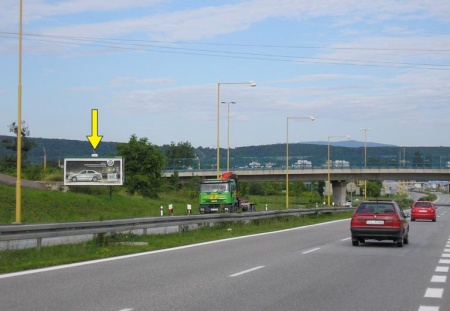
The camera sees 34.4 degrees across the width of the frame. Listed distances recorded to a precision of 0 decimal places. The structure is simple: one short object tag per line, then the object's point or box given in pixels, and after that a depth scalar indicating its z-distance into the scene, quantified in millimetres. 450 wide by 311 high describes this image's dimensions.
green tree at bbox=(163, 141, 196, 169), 101875
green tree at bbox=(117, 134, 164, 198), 78688
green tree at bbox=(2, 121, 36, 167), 81025
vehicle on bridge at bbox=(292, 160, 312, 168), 92875
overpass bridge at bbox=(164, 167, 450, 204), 91812
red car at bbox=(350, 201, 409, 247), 23156
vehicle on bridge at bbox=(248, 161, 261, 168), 94725
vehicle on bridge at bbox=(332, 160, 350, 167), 92562
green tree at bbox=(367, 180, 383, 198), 144300
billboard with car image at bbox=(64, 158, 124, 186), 50844
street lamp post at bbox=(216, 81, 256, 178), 47344
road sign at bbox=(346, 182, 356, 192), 81088
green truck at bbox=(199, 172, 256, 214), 49469
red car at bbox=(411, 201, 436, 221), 50688
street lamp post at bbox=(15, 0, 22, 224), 23858
